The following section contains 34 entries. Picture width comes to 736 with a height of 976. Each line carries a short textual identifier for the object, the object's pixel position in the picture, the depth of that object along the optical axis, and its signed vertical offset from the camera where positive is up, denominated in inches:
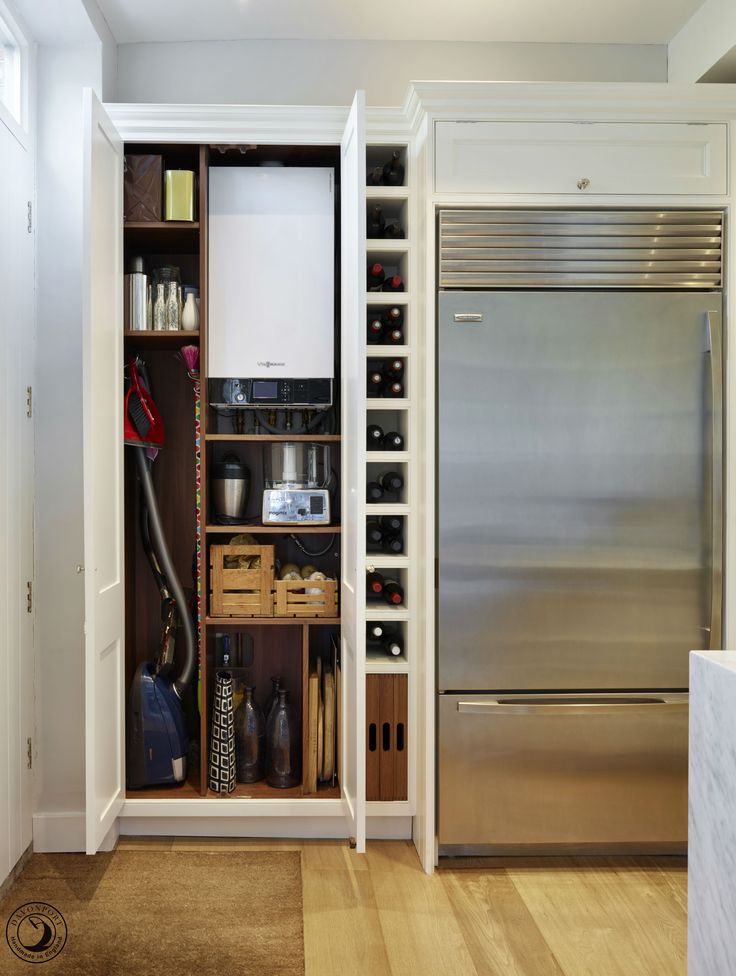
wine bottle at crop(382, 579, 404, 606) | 109.6 -14.1
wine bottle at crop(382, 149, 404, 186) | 109.0 +41.8
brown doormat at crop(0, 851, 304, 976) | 84.7 -48.6
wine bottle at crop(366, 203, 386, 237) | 111.0 +35.9
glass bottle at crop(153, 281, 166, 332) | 112.3 +23.8
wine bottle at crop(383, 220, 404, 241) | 109.6 +34.3
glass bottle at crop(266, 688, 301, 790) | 115.1 -36.5
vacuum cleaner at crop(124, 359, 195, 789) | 113.1 -27.8
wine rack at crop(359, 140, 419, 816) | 107.1 +8.7
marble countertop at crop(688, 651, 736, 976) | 54.7 -22.7
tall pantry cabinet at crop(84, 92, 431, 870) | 92.4 -2.8
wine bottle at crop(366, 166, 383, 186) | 110.0 +41.7
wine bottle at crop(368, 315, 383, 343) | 108.7 +20.8
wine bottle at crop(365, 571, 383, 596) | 110.0 -13.0
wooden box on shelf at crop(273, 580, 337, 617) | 113.9 -15.3
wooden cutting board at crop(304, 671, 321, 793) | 113.3 -33.8
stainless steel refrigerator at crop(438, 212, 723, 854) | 103.2 -4.5
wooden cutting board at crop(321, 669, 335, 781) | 115.3 -34.0
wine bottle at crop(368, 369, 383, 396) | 109.5 +14.1
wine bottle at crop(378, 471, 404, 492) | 111.7 +0.8
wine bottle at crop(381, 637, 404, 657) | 109.7 -21.4
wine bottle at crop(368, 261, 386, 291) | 108.3 +28.0
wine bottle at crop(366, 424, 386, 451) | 110.6 +6.9
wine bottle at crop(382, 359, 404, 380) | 110.0 +15.7
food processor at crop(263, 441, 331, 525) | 113.7 +0.4
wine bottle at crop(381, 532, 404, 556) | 110.0 -7.6
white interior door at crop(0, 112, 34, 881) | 98.3 -2.0
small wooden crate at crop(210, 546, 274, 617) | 113.0 -13.9
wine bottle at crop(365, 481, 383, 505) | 112.1 -0.5
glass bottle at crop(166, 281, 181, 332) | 112.7 +24.1
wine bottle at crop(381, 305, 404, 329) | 108.0 +22.4
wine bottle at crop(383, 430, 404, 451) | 109.2 +6.2
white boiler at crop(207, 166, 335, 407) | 112.2 +27.8
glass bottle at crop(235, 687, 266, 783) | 116.0 -36.0
